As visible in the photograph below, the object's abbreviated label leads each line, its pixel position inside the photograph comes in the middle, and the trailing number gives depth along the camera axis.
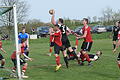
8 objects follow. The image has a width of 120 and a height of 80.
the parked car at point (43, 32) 45.93
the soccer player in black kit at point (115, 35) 19.25
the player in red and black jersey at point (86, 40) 11.68
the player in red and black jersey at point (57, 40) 11.06
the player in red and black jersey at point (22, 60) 9.68
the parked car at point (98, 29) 47.66
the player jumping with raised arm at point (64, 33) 11.71
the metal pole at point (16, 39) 9.17
